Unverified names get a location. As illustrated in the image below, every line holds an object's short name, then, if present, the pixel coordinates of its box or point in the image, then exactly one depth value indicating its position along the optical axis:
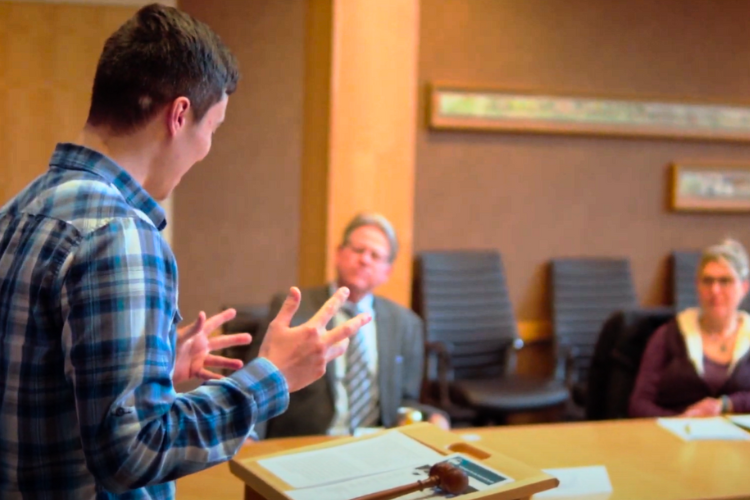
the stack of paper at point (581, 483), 1.77
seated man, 2.54
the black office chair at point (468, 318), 4.20
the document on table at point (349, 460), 1.46
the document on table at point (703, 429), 2.28
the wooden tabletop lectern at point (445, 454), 1.35
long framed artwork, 4.53
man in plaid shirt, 0.93
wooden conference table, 1.80
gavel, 1.36
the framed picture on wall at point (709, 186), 4.98
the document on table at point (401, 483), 1.36
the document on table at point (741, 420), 2.40
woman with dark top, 2.90
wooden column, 3.63
